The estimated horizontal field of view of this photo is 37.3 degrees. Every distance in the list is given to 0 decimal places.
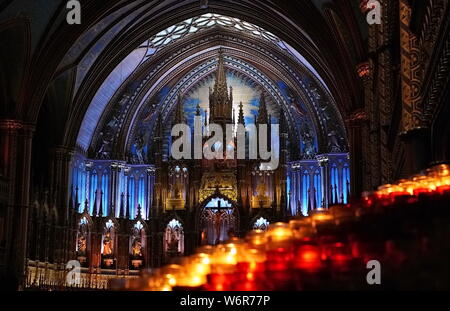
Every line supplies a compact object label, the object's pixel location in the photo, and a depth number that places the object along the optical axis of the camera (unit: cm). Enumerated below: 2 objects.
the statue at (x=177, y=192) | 2822
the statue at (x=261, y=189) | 2783
